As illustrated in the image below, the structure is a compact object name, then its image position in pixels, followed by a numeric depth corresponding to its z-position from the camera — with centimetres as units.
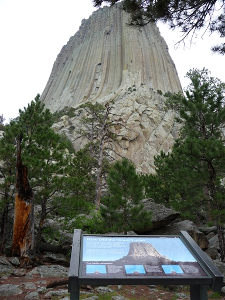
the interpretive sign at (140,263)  244
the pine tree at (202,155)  877
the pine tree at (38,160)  855
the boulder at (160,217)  946
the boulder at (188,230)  930
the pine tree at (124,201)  826
